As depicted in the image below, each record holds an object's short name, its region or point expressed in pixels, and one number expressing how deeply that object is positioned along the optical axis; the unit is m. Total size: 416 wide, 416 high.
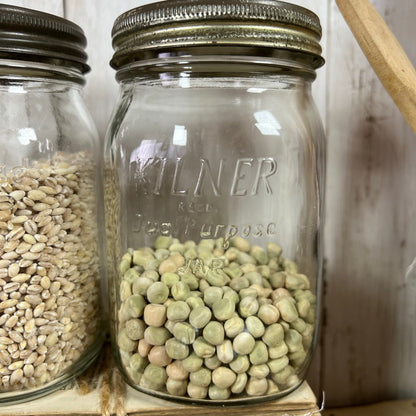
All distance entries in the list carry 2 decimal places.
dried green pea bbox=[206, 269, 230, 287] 0.16
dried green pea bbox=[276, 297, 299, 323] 0.16
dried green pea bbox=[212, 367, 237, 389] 0.15
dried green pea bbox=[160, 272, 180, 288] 0.16
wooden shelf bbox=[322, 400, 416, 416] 0.26
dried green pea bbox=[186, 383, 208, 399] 0.15
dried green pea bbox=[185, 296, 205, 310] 0.15
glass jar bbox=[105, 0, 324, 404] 0.15
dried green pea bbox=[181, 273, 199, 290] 0.16
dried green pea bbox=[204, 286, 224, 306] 0.15
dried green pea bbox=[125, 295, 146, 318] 0.16
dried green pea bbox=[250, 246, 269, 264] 0.17
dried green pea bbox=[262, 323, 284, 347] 0.15
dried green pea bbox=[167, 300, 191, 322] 0.15
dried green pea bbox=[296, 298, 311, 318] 0.17
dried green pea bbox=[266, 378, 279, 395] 0.16
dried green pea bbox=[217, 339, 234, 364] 0.15
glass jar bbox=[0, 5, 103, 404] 0.15
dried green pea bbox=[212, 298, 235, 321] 0.15
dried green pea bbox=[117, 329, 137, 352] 0.16
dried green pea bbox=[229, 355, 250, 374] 0.15
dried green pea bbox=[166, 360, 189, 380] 0.15
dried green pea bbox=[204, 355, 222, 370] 0.15
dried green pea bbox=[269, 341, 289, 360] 0.15
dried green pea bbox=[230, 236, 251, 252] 0.17
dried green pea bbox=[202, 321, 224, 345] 0.15
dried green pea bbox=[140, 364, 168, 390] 0.16
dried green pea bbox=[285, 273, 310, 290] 0.17
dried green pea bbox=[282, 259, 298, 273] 0.17
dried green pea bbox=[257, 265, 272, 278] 0.16
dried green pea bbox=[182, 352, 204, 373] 0.15
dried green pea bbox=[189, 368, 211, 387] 0.15
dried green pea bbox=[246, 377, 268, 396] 0.15
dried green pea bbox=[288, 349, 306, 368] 0.16
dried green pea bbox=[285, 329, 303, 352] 0.16
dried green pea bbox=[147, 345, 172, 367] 0.15
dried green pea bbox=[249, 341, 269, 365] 0.15
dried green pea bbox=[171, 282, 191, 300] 0.15
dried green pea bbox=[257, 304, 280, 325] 0.15
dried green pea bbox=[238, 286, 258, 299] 0.15
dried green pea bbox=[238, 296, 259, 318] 0.15
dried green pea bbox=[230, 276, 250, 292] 0.16
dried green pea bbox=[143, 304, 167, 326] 0.15
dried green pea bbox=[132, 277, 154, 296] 0.16
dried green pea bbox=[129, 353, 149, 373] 0.16
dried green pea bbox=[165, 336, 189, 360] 0.15
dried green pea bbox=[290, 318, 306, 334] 0.16
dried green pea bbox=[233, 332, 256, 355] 0.15
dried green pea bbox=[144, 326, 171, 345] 0.15
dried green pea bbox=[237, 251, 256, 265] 0.17
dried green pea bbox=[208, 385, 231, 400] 0.15
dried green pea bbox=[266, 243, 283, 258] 0.18
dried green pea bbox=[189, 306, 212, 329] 0.15
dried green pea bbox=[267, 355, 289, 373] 0.15
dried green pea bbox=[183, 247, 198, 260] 0.16
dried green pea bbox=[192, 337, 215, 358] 0.15
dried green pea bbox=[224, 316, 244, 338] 0.15
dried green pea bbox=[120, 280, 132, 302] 0.16
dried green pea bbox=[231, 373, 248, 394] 0.15
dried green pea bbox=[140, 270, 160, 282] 0.16
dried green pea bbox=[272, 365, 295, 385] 0.16
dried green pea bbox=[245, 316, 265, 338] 0.15
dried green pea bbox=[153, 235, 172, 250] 0.17
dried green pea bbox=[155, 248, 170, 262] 0.16
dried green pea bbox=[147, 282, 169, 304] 0.15
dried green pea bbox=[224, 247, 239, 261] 0.17
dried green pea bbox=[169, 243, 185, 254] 0.17
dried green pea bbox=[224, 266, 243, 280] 0.16
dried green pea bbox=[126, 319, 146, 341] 0.16
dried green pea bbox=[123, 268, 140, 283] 0.16
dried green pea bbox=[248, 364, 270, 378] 0.15
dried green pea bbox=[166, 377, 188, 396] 0.15
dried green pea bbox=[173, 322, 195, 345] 0.15
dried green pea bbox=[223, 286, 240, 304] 0.15
